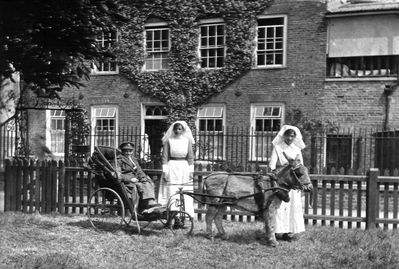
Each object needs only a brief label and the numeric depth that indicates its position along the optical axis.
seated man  7.91
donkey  7.09
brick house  15.96
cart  7.78
